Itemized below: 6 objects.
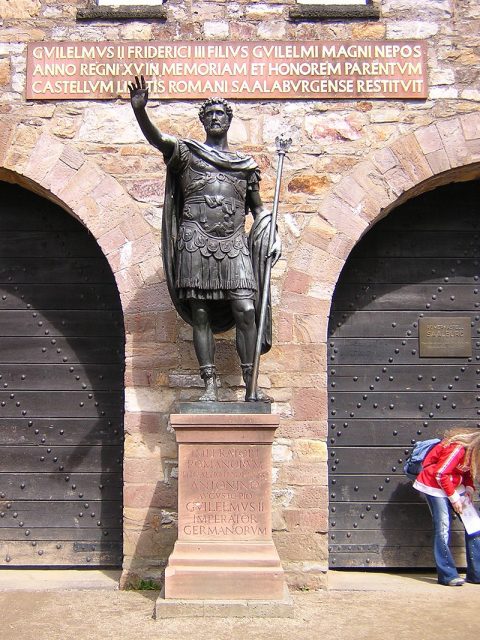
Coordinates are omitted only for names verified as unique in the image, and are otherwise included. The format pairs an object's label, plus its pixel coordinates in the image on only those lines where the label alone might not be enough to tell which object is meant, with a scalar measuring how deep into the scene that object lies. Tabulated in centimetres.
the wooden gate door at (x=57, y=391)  688
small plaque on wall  705
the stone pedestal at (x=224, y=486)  515
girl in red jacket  618
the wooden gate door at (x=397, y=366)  689
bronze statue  542
